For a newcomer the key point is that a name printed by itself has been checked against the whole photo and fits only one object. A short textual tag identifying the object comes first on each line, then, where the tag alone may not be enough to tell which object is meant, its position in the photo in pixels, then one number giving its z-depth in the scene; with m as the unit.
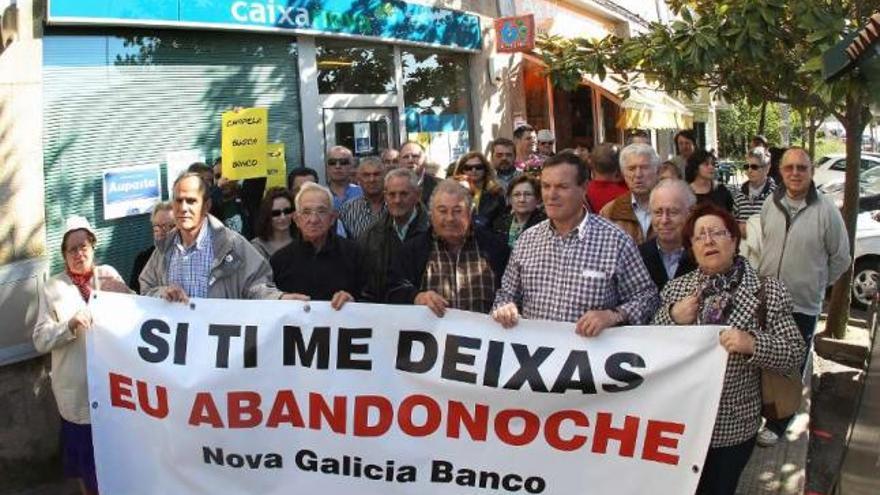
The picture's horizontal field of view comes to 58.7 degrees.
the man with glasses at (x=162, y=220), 4.76
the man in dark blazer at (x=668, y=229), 3.74
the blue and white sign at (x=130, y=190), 6.06
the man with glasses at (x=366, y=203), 5.51
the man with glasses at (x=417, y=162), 6.32
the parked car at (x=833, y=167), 17.94
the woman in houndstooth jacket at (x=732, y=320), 3.04
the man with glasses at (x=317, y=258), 4.17
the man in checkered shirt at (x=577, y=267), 3.37
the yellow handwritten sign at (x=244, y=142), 5.52
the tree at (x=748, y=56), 5.13
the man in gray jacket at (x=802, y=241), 5.20
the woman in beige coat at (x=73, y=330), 4.00
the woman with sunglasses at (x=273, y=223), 4.97
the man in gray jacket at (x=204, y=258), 3.97
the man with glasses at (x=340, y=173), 6.37
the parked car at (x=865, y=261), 9.67
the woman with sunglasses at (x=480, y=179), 5.79
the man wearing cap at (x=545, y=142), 8.68
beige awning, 14.12
